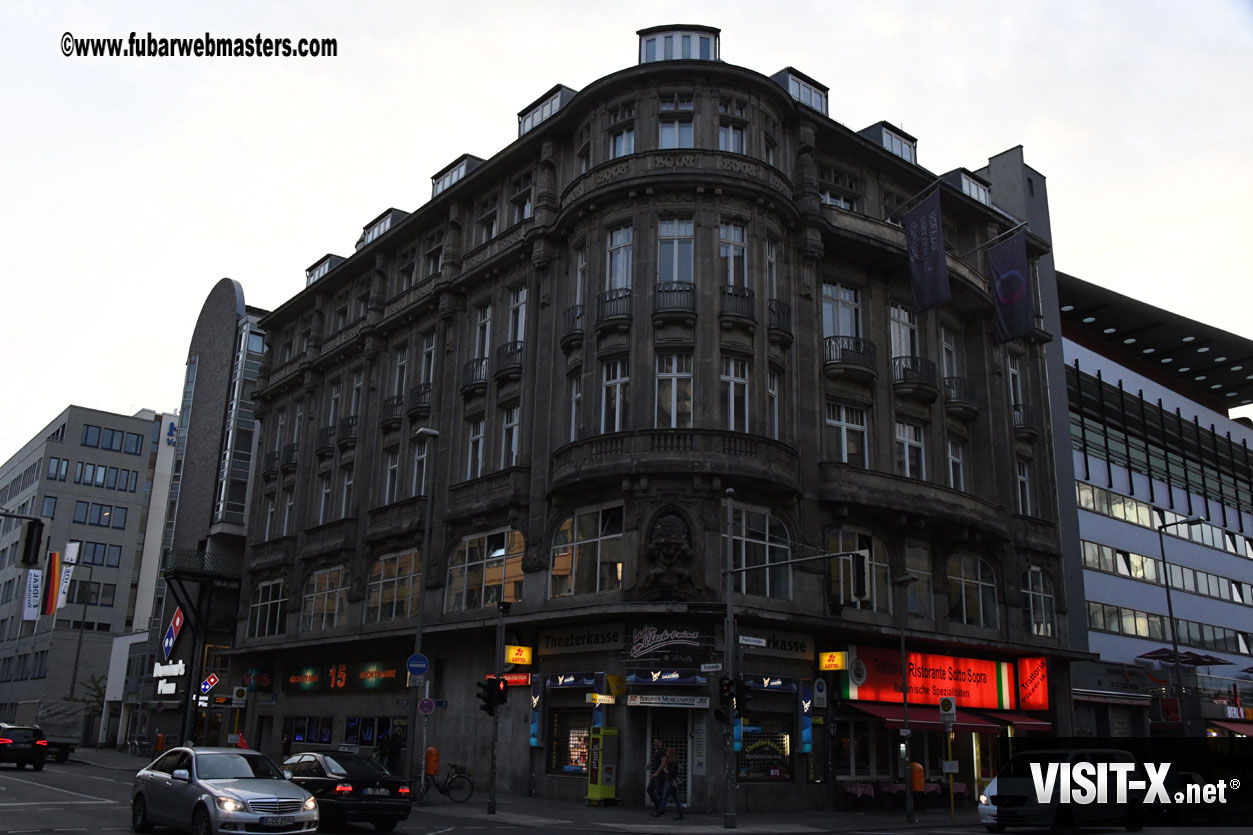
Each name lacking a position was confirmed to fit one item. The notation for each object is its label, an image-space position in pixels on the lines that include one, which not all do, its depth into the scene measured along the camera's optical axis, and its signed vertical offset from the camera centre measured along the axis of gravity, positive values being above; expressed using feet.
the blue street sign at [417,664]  96.89 +3.05
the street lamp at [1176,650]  137.14 +8.54
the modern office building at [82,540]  277.44 +42.70
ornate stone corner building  105.09 +28.80
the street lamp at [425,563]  103.40 +14.56
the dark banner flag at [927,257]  118.01 +51.90
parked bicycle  99.66 -8.58
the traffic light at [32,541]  68.90 +9.81
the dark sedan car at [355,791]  69.10 -6.41
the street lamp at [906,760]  94.99 -4.79
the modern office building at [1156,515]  170.81 +36.81
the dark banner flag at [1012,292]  131.85 +53.43
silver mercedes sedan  53.21 -5.54
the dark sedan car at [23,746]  128.06 -7.17
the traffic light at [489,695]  90.07 +0.29
